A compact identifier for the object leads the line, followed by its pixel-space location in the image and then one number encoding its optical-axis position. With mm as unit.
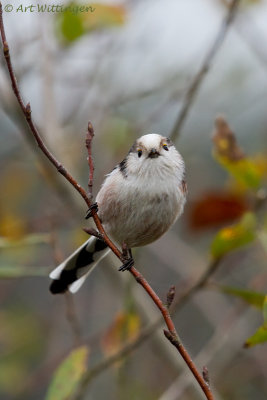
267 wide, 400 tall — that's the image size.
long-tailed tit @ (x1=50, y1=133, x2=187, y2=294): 5590
